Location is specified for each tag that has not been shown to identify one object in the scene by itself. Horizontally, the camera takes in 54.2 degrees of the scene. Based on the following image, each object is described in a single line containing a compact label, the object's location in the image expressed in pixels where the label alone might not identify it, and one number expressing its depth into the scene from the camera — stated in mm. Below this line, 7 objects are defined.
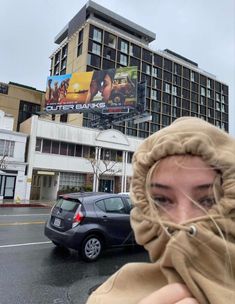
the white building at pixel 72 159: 22073
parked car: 5501
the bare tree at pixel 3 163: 19892
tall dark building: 42199
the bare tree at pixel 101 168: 23859
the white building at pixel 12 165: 20384
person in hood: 699
